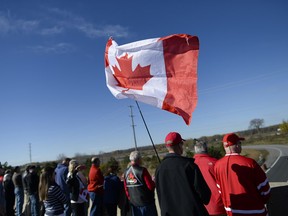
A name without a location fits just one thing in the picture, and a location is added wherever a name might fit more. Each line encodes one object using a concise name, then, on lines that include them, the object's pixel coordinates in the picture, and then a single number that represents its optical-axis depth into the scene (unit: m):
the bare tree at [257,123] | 136.25
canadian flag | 5.31
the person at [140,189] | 4.95
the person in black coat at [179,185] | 3.09
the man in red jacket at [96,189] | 6.61
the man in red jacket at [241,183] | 3.22
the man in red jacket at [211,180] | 3.92
